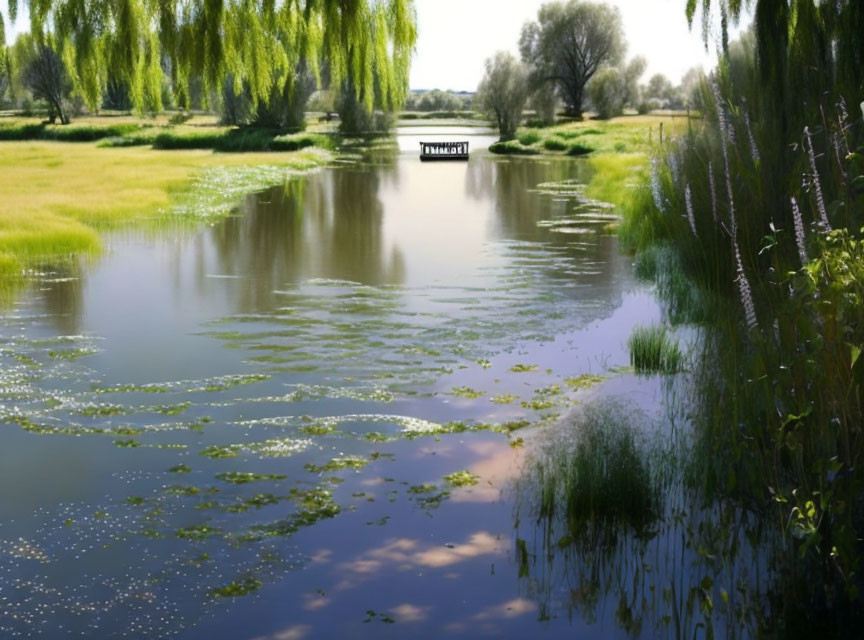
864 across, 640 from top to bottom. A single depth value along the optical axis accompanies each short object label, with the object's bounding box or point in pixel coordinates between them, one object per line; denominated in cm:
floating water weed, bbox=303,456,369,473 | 634
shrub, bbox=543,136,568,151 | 4672
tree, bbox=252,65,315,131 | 5094
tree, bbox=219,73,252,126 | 5132
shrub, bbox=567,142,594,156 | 4347
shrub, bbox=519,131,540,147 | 5016
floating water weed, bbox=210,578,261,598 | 470
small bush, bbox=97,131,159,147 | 5038
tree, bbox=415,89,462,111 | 9881
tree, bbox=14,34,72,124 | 5472
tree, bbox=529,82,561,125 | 5781
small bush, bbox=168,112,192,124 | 6140
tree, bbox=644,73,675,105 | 6538
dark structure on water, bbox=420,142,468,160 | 4418
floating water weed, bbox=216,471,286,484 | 616
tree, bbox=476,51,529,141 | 5291
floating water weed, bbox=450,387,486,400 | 799
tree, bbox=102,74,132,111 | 6955
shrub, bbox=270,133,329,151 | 4700
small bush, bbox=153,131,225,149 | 4875
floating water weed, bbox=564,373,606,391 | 814
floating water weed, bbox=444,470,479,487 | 605
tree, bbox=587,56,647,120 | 6153
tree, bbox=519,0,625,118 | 6488
